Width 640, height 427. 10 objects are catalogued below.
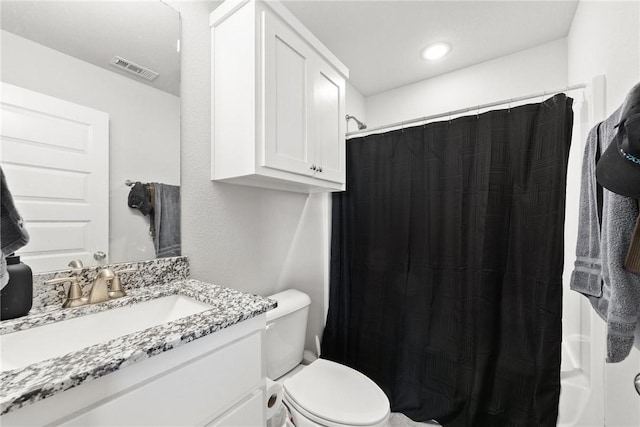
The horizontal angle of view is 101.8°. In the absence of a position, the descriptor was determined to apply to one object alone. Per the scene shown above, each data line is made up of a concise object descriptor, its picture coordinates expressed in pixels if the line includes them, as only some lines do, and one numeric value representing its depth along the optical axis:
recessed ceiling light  1.73
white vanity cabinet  0.47
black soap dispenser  0.69
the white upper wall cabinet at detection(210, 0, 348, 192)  1.04
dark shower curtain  1.24
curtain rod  1.20
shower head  1.95
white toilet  1.09
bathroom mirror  0.78
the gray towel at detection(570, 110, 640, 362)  0.63
